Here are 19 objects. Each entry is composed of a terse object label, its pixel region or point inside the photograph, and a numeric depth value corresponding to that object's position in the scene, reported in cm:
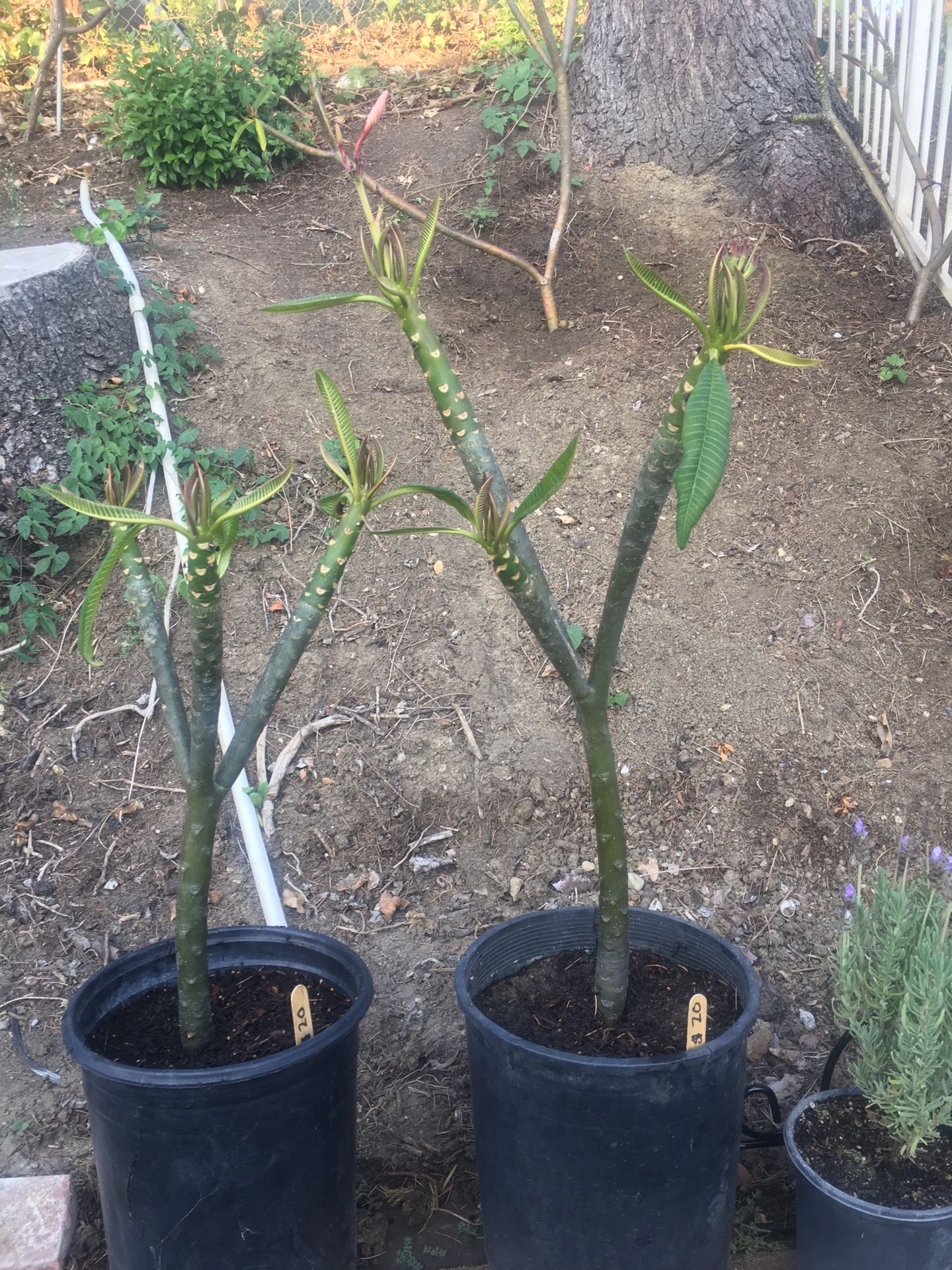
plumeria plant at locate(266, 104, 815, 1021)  116
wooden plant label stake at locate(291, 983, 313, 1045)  173
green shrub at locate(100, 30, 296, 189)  423
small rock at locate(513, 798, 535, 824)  259
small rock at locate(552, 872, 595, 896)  250
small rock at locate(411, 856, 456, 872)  253
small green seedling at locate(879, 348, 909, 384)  342
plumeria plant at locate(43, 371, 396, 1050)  138
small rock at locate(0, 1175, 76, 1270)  192
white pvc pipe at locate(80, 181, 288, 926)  241
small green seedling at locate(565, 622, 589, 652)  280
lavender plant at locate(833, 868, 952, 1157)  164
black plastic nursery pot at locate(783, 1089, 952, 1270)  161
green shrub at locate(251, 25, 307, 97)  459
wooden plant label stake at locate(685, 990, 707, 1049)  165
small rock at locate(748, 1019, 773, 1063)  230
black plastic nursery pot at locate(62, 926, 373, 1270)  161
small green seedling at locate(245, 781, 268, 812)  255
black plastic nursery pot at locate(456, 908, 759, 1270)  161
